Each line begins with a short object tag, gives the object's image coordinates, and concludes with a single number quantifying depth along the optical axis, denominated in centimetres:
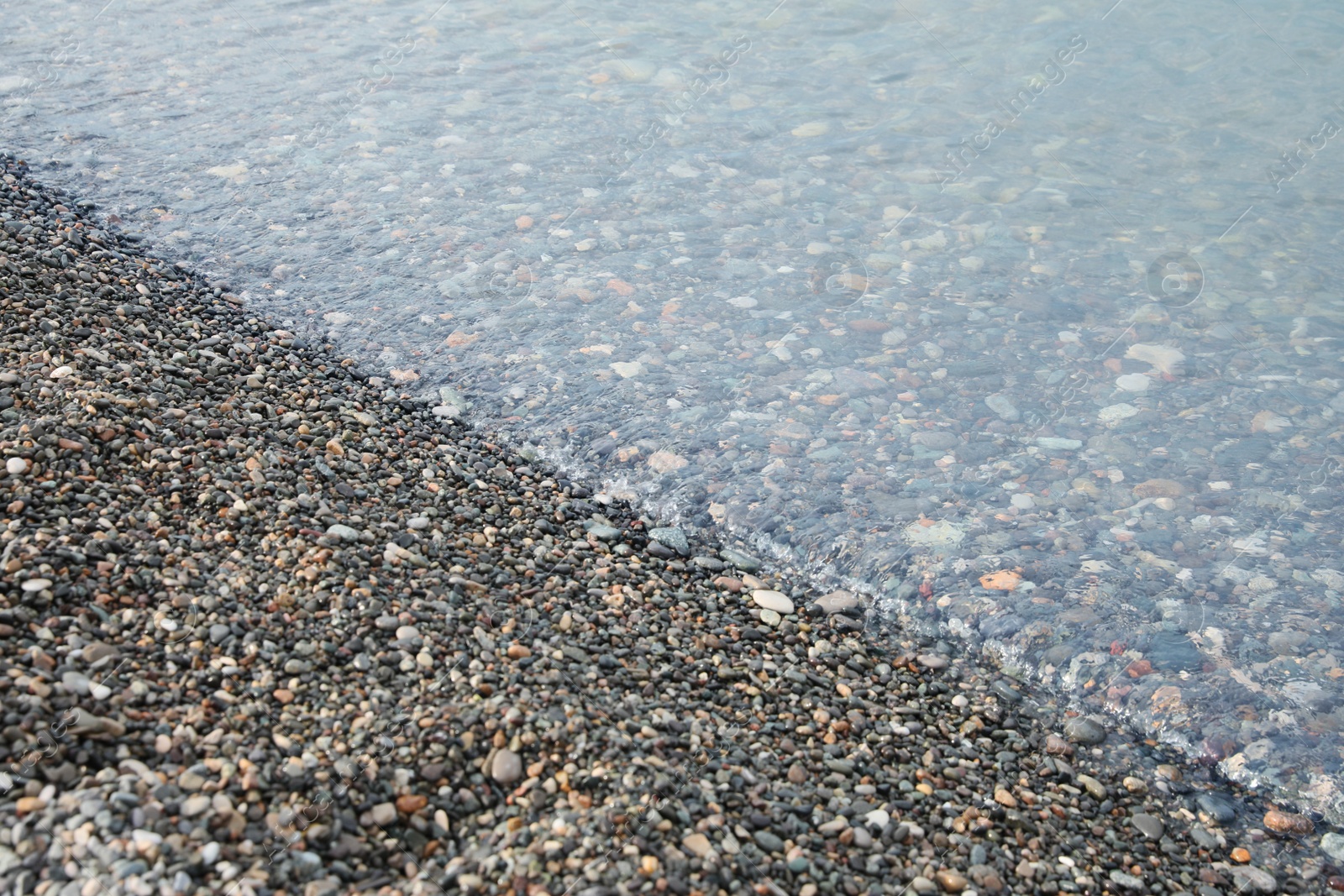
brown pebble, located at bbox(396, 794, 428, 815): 247
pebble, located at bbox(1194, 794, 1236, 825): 305
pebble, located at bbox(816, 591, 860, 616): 364
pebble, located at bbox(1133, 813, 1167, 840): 294
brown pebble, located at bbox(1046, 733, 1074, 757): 319
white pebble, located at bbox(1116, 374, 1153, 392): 512
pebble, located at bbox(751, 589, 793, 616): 355
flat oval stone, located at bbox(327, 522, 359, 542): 329
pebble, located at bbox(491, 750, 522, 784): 257
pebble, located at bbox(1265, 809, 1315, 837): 304
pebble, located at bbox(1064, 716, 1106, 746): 326
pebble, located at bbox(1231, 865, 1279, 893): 284
